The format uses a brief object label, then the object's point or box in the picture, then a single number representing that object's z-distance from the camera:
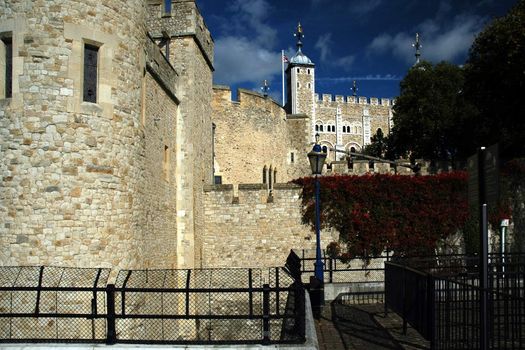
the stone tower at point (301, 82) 76.38
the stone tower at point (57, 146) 9.38
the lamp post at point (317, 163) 12.73
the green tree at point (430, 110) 33.09
